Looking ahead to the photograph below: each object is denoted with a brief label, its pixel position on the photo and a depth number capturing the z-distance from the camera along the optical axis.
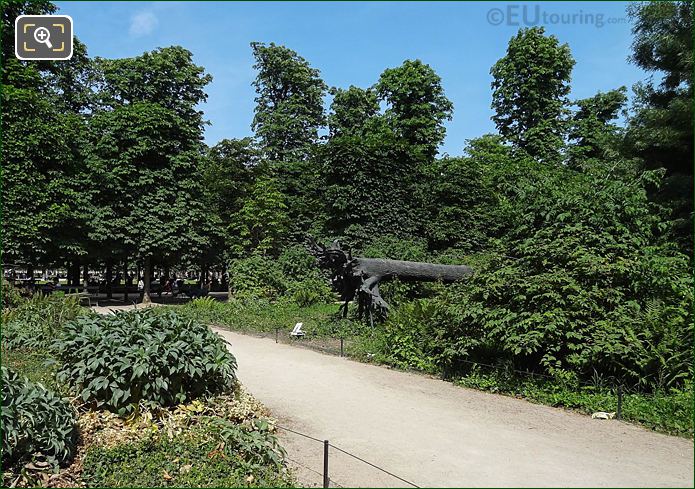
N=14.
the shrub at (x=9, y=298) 12.75
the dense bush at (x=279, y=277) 24.52
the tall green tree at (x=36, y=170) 22.17
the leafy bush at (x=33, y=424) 5.12
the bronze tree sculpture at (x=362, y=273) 15.20
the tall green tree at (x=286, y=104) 37.81
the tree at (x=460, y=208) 28.39
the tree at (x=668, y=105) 13.31
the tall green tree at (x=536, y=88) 32.34
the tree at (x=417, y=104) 34.59
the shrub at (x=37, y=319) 10.55
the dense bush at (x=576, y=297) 8.42
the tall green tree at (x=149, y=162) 27.81
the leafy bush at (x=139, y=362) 6.37
